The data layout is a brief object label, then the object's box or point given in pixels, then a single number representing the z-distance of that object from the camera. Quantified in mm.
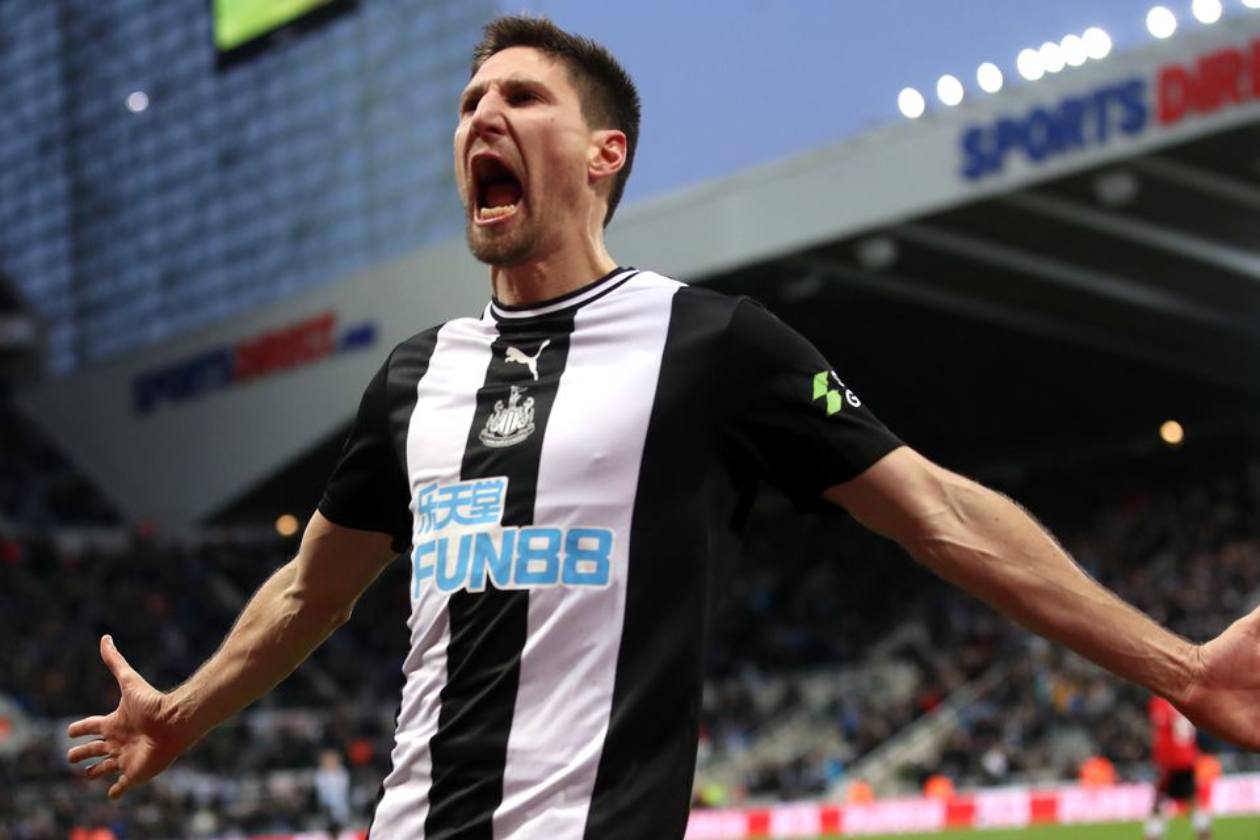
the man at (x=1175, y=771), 18891
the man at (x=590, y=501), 3664
